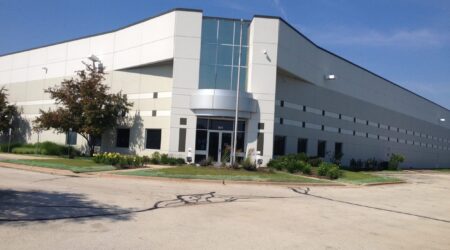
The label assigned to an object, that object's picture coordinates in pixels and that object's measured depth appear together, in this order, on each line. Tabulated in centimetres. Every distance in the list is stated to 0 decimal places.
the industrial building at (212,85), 2953
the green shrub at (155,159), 2834
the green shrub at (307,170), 2630
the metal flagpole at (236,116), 2762
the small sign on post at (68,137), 3345
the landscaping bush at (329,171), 2522
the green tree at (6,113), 4116
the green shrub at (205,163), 2616
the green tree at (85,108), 3094
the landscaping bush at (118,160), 2408
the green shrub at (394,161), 4712
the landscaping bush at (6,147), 3769
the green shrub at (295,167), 2661
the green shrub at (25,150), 3462
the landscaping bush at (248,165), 2539
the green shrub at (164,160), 2822
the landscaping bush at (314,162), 3117
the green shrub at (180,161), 2840
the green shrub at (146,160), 2769
